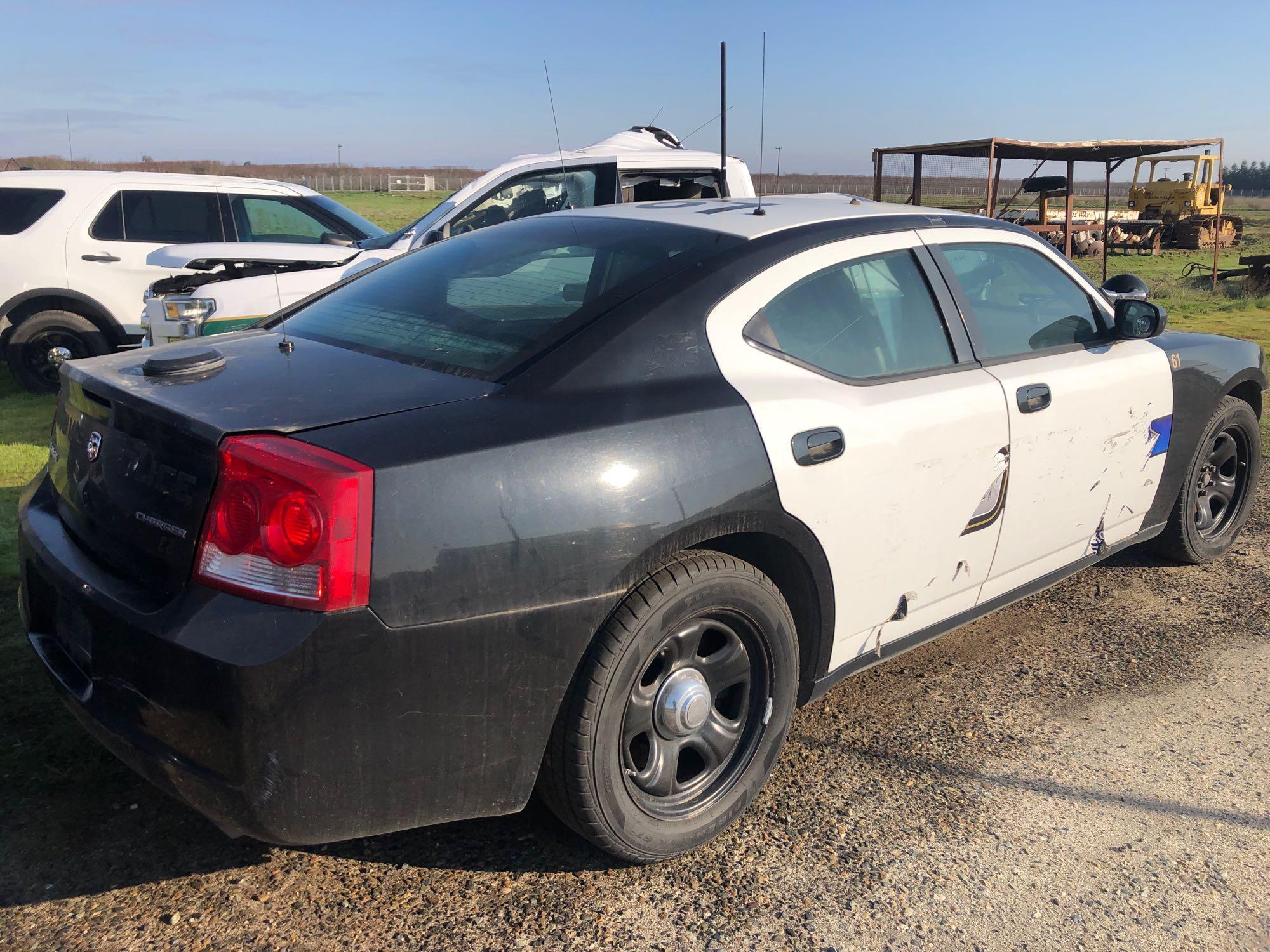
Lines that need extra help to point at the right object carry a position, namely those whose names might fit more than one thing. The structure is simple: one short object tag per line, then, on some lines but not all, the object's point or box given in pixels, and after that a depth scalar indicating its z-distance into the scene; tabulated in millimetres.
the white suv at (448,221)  5910
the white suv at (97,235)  8508
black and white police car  2094
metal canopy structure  13883
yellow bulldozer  31172
